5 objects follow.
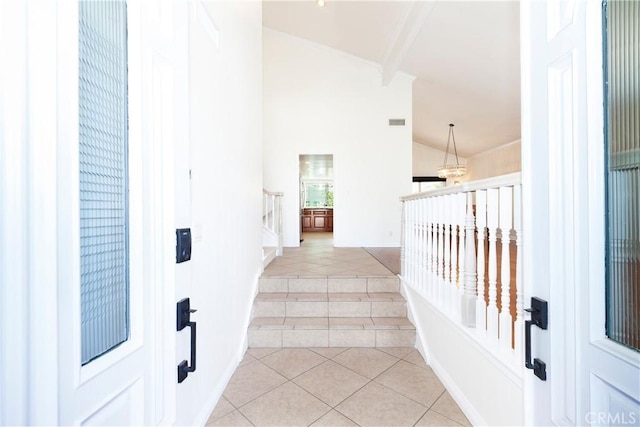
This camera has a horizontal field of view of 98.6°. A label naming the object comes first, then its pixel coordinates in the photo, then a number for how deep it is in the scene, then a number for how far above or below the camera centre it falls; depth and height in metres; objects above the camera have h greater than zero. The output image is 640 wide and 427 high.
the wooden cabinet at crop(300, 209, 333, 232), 10.70 -0.19
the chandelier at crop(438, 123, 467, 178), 7.72 +1.27
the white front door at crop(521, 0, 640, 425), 0.63 -0.02
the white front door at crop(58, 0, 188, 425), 0.50 -0.05
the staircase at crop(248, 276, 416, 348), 2.50 -0.98
